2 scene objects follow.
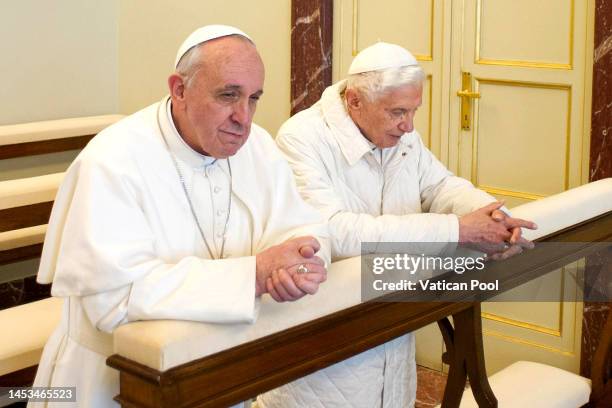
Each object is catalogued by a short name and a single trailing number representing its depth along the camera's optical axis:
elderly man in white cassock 2.39
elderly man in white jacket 3.06
